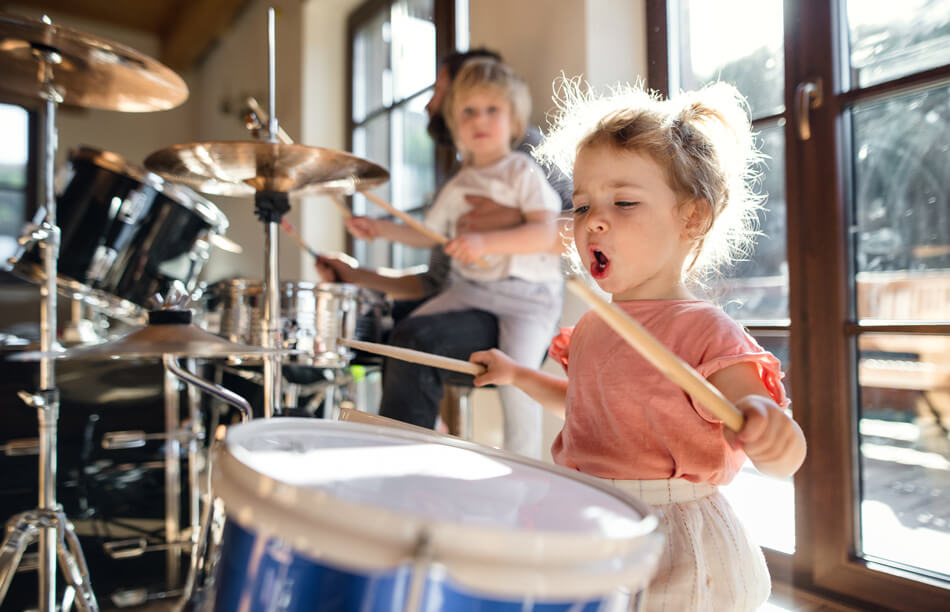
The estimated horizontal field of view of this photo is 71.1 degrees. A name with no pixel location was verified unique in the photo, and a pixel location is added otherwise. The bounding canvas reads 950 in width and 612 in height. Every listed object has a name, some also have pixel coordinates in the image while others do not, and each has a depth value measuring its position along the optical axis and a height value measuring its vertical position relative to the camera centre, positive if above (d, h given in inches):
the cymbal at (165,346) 35.9 -1.4
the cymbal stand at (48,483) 44.1 -11.4
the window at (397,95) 97.5 +36.5
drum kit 14.2 -4.1
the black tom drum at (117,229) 62.4 +8.9
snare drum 51.8 +0.3
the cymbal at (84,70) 43.7 +18.4
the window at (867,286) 46.9 +2.3
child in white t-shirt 56.0 +6.5
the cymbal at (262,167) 44.4 +11.1
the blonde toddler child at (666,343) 28.6 -1.2
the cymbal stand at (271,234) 47.9 +6.4
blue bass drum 13.8 -5.1
